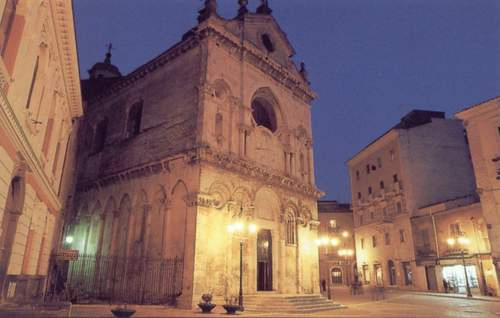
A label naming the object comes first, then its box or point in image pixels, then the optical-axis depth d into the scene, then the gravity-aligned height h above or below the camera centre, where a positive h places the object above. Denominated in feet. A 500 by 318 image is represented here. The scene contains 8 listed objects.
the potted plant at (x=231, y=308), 43.62 -3.86
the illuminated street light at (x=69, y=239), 74.23 +6.69
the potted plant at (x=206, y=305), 44.39 -3.56
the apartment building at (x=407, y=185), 108.58 +26.80
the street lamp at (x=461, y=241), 77.03 +7.61
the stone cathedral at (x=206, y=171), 54.44 +17.01
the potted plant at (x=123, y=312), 34.04 -3.40
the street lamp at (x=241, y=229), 47.70 +6.48
